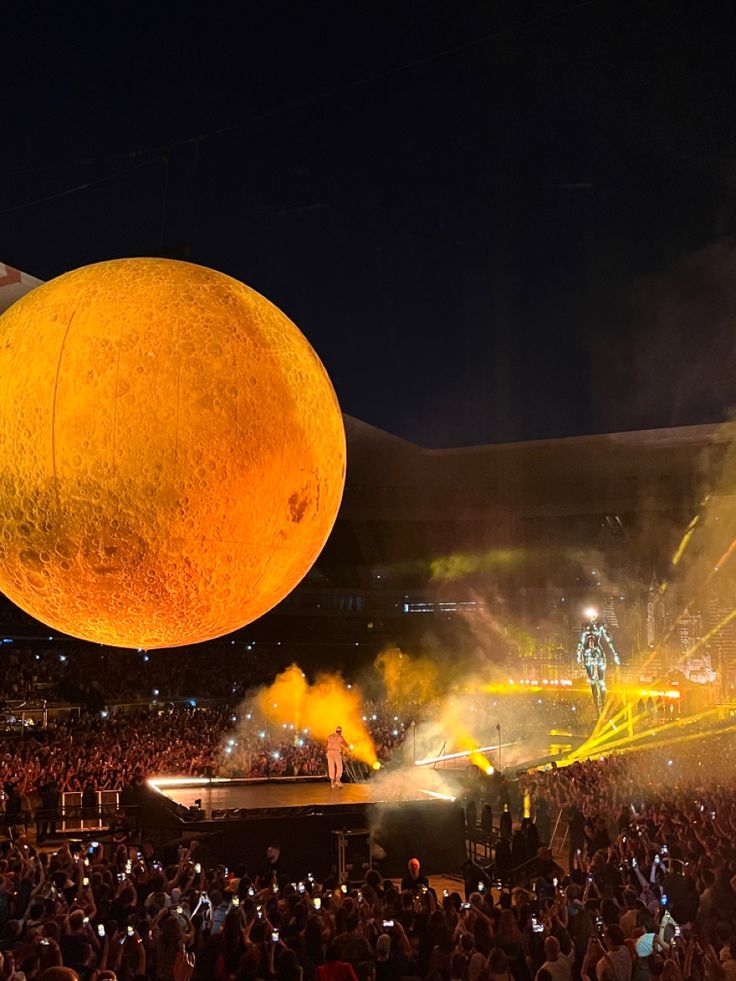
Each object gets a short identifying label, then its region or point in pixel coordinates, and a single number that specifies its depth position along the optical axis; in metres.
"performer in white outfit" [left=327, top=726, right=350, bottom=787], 16.03
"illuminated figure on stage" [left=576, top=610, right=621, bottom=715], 34.56
